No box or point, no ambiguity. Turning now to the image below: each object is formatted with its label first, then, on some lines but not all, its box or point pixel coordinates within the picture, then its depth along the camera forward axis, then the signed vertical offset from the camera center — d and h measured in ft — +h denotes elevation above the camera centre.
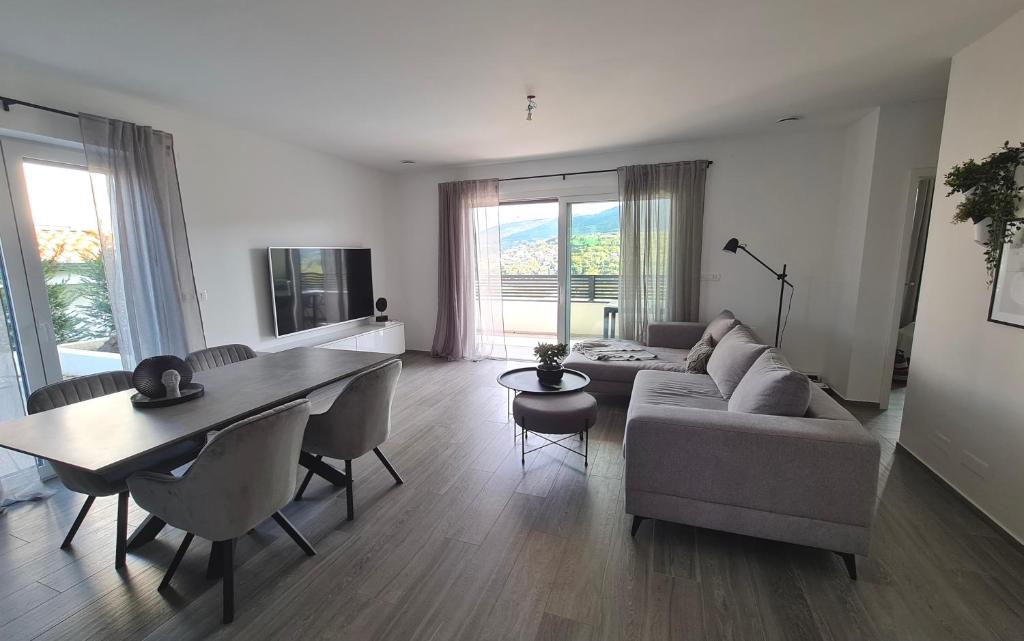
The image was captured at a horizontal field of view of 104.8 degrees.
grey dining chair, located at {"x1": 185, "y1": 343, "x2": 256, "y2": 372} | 8.61 -1.96
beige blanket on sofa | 12.51 -2.78
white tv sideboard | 15.10 -2.82
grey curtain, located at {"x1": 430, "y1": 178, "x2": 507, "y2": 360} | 17.46 -0.25
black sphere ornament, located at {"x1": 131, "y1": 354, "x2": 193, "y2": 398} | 6.22 -1.64
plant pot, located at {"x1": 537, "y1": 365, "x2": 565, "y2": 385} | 9.73 -2.65
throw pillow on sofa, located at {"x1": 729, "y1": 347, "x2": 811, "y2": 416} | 6.21 -2.07
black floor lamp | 13.39 -0.07
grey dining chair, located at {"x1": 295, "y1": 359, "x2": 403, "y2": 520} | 6.80 -2.65
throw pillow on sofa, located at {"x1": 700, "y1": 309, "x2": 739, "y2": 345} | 11.65 -1.83
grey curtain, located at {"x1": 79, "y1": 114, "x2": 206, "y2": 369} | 9.07 +0.89
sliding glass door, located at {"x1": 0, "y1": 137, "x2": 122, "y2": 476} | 8.06 -0.07
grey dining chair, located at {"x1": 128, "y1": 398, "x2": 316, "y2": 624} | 4.81 -2.71
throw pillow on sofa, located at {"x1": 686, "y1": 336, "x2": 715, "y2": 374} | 11.05 -2.61
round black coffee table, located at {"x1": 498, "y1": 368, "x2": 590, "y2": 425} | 9.26 -2.86
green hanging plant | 6.47 +1.14
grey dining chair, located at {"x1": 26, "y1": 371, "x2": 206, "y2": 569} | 5.87 -3.06
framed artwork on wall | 6.40 -0.40
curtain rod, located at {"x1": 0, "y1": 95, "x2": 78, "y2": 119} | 7.66 +3.35
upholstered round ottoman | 8.30 -3.10
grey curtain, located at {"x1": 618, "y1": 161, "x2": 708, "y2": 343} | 14.30 +0.87
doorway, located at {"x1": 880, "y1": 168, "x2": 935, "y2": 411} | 10.83 -0.69
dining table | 4.76 -2.08
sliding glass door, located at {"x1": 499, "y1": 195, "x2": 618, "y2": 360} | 16.34 +0.23
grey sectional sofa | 5.50 -2.98
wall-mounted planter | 6.86 +0.56
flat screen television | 13.24 -0.61
